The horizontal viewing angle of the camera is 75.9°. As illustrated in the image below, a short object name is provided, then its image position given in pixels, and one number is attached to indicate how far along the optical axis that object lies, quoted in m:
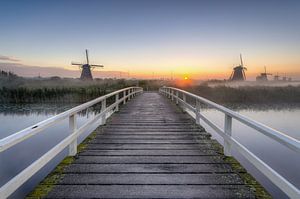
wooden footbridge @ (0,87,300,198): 2.38
